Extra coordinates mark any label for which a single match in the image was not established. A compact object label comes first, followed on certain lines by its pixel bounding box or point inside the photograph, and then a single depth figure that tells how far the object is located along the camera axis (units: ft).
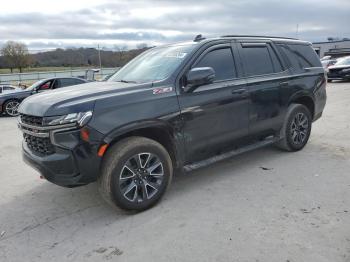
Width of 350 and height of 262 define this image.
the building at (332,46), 188.20
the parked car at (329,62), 88.02
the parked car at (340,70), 66.24
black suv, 11.55
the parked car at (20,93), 41.63
